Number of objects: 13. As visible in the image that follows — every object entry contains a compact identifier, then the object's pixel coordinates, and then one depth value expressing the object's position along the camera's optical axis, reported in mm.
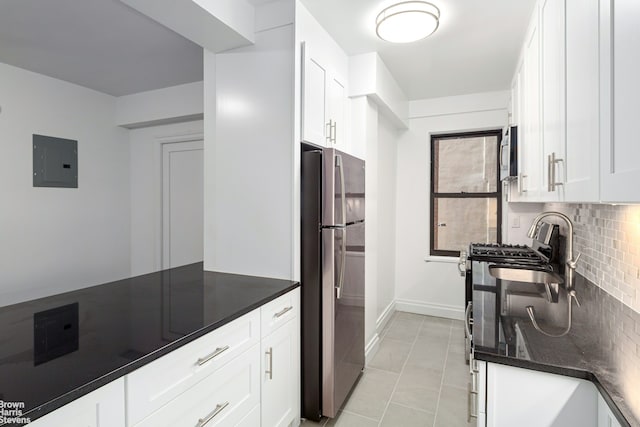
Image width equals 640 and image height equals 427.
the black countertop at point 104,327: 843
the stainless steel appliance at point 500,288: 1112
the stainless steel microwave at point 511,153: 2477
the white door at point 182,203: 3535
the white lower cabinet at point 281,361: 1616
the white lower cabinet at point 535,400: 924
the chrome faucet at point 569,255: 1906
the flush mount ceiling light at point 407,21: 1912
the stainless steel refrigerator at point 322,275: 1884
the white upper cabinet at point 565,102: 935
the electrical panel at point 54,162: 2951
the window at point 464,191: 3686
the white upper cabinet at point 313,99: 1931
